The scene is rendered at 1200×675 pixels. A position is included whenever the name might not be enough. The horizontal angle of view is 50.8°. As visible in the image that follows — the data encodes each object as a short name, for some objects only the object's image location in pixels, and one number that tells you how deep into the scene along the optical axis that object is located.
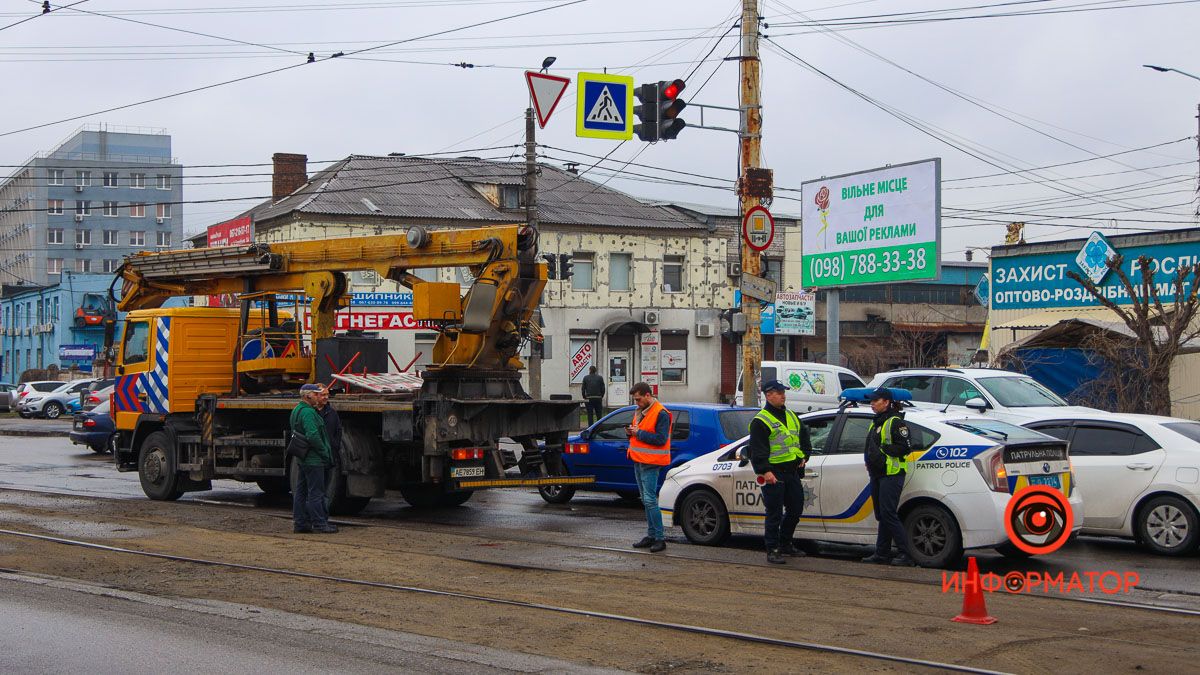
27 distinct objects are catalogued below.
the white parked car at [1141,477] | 12.44
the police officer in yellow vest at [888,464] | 11.33
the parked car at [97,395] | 31.17
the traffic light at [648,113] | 17.33
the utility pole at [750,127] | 17.84
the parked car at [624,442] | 16.23
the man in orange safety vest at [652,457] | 12.70
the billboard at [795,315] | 52.38
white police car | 11.09
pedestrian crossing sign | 18.39
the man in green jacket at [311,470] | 14.16
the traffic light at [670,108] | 17.27
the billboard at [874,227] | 28.08
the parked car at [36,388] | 48.75
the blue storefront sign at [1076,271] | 26.95
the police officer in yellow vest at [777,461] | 11.77
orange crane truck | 15.22
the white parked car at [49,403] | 48.00
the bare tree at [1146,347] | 20.75
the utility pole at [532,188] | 27.11
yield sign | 20.08
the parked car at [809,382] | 24.77
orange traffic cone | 8.66
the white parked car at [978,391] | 17.73
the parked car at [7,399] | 51.81
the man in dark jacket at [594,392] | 27.28
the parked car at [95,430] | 27.64
